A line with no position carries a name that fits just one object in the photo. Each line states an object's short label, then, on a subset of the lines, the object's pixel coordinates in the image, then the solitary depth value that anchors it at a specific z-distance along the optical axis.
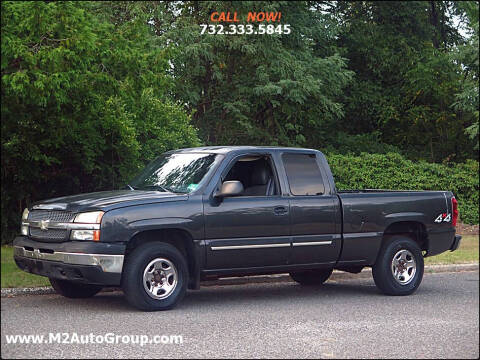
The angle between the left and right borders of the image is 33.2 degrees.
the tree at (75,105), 11.19
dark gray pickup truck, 9.10
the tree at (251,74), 24.30
